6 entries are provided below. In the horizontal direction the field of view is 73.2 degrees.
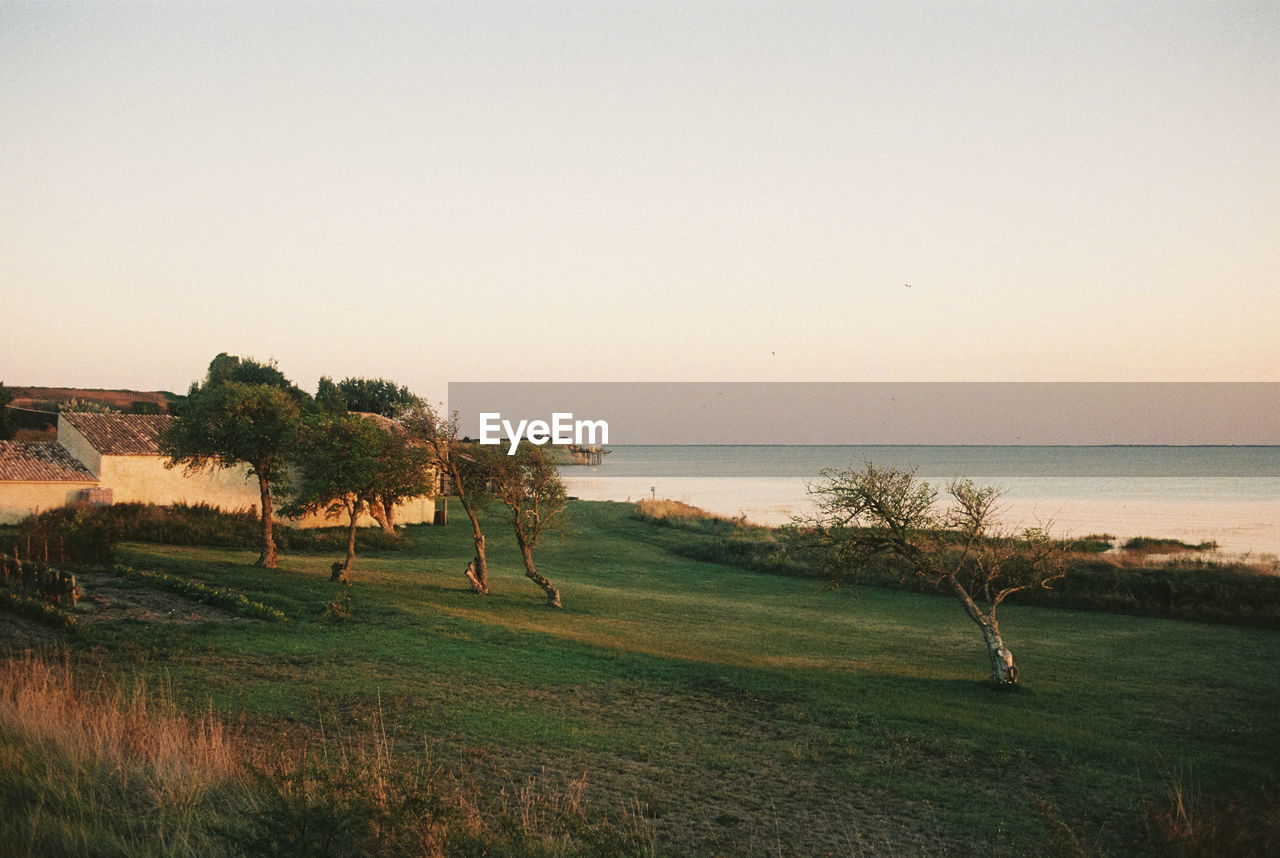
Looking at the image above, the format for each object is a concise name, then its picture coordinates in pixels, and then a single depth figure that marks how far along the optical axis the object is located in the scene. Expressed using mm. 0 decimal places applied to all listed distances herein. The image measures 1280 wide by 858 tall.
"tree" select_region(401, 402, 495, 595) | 29281
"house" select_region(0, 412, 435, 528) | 39125
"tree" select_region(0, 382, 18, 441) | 62219
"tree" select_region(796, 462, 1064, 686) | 20078
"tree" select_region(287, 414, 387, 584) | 29656
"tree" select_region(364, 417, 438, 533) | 29638
